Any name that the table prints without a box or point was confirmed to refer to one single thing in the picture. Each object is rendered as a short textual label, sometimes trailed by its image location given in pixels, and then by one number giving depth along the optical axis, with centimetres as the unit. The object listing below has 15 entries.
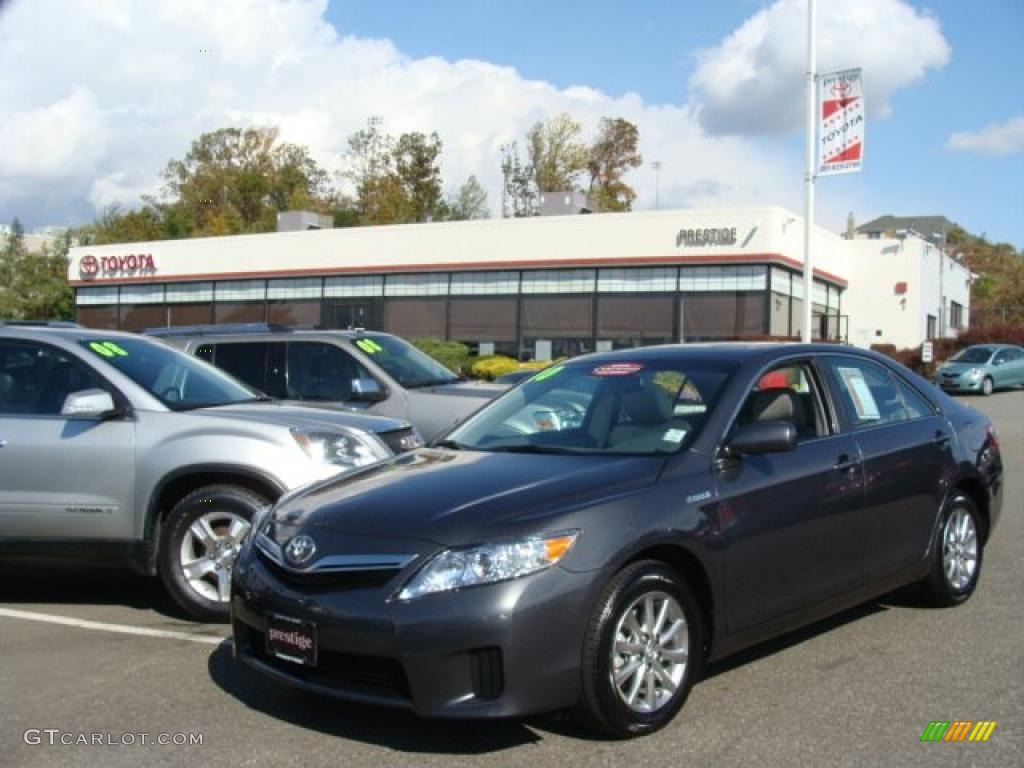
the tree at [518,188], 6719
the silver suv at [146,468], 633
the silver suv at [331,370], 1026
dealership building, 3344
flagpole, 2133
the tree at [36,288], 5859
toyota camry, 412
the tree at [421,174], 6688
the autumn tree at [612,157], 7081
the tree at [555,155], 6738
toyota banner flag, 2005
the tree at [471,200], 6906
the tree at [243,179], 7756
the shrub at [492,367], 3198
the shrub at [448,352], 3167
